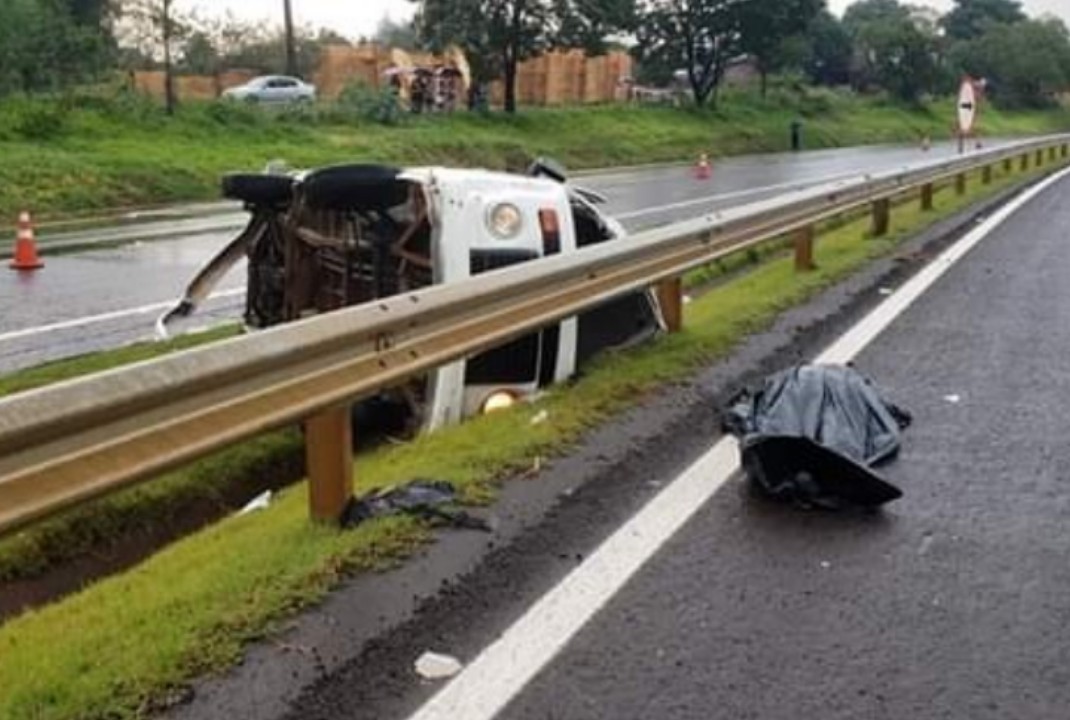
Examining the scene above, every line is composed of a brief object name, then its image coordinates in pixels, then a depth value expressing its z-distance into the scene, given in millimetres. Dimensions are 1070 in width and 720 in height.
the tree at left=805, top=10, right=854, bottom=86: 103988
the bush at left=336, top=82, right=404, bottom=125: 41375
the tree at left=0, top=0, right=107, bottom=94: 34562
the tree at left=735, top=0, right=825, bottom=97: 65750
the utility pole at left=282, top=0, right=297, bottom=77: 49231
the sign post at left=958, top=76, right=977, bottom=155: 32469
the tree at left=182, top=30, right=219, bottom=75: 55438
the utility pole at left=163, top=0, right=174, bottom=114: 34812
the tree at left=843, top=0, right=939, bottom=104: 89000
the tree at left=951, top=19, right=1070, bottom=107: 104000
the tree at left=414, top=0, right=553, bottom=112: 48344
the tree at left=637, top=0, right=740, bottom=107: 65500
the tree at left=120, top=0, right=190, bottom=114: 35281
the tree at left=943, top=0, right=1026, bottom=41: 130125
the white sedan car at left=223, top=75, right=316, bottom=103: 46375
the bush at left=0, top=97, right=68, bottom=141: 30188
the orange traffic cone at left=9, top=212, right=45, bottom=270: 14969
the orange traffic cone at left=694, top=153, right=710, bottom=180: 35522
